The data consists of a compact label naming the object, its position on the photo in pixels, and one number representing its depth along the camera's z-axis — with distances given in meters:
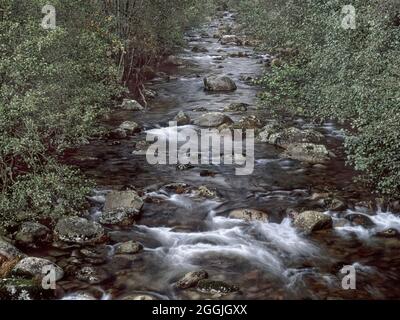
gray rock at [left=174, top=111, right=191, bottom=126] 25.32
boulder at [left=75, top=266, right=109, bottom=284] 11.96
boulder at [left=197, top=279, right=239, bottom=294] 11.51
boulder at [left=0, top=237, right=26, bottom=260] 12.24
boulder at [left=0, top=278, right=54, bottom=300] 10.89
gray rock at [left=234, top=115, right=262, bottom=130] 24.05
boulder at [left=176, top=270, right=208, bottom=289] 11.86
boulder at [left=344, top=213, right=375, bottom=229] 14.79
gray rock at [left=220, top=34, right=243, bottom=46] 50.46
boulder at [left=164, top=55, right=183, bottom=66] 39.78
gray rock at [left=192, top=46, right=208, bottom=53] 45.59
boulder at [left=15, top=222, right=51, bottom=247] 13.27
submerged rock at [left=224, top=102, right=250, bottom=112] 27.19
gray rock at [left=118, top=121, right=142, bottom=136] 23.17
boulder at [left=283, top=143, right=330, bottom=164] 19.72
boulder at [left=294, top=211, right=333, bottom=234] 14.41
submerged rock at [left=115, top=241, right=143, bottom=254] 13.28
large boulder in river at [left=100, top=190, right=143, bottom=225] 14.84
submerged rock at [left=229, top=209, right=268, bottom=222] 15.33
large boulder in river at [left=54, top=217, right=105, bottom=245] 13.56
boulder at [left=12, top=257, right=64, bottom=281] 11.66
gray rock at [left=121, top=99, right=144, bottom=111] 27.08
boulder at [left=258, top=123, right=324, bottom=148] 21.64
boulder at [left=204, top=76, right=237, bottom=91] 32.04
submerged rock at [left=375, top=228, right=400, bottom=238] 14.16
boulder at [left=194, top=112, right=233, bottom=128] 24.75
